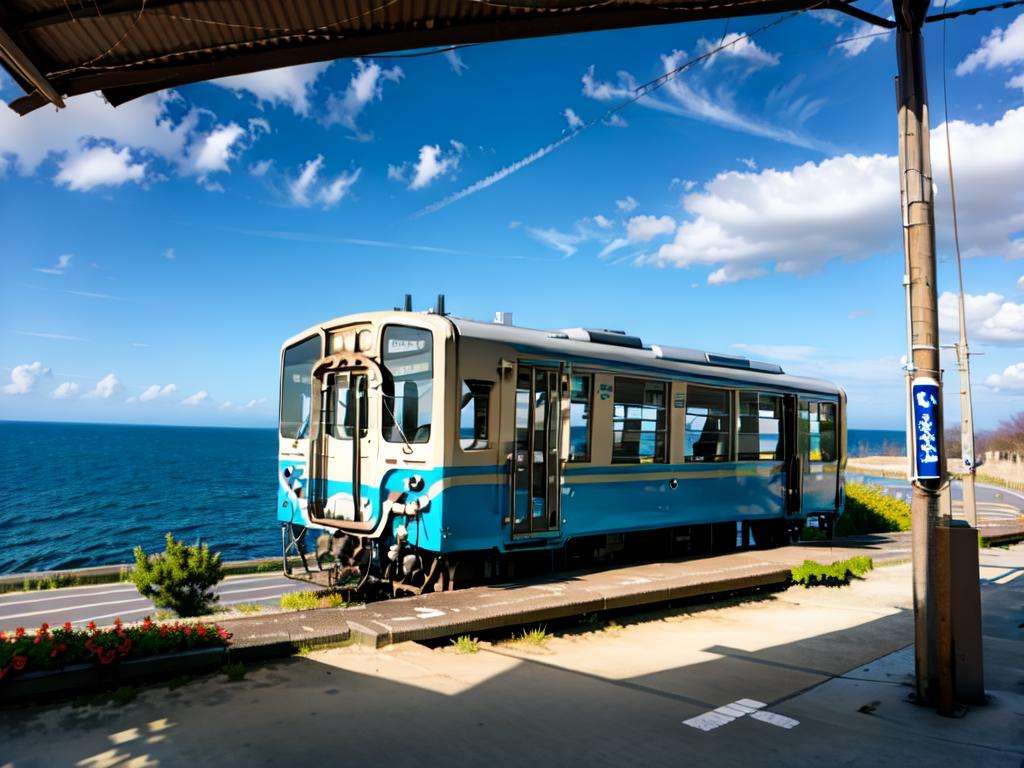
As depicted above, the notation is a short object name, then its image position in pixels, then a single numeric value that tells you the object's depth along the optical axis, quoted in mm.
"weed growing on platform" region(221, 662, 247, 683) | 6059
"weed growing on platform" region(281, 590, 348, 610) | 9492
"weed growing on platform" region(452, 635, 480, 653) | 7277
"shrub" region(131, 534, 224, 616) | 14391
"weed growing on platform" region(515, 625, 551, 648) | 7832
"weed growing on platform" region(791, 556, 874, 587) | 11586
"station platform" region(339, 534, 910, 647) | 7301
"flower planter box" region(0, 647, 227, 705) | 5312
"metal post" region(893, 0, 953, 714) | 5844
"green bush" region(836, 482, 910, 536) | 21016
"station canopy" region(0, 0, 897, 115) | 5719
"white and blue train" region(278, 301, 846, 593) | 8844
